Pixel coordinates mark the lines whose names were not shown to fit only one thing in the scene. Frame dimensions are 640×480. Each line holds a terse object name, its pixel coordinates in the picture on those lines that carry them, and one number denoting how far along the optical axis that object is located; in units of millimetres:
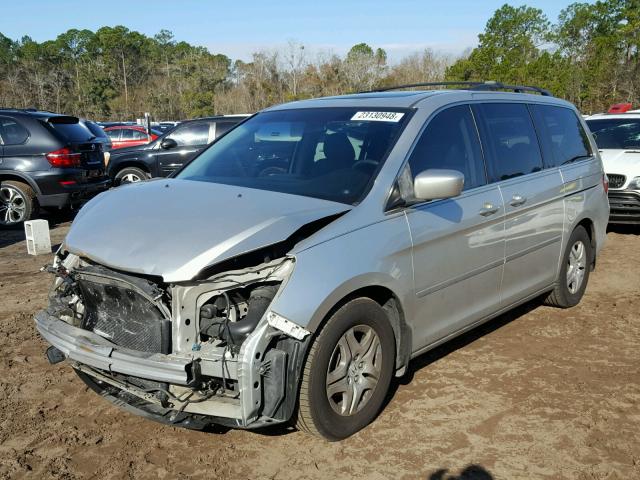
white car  8930
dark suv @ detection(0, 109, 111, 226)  9914
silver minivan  3082
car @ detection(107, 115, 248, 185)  13148
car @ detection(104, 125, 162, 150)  27250
